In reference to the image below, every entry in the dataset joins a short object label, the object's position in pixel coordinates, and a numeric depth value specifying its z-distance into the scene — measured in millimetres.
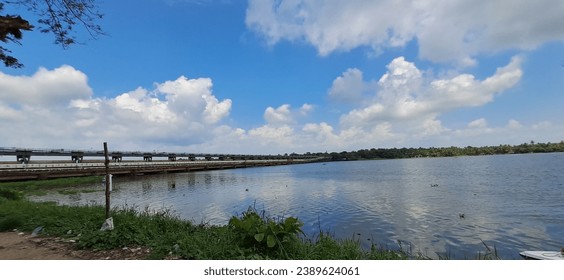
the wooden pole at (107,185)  9022
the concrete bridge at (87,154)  56906
